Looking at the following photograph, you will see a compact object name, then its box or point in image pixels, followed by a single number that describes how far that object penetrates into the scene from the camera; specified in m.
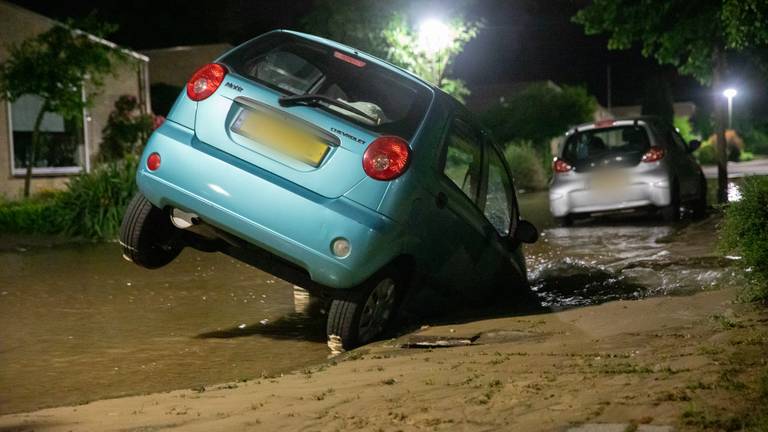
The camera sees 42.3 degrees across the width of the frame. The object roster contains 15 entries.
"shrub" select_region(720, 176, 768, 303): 6.37
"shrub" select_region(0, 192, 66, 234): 14.87
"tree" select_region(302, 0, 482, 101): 24.67
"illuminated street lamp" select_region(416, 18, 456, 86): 23.92
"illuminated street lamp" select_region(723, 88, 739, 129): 53.52
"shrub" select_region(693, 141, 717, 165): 45.80
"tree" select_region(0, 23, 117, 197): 17.59
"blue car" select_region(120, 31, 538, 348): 6.01
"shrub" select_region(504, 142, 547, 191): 27.40
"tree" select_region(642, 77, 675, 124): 60.12
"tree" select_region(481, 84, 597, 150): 34.69
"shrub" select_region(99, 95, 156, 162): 23.14
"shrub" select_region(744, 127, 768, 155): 58.03
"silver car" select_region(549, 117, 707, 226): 13.73
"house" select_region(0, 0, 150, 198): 19.77
